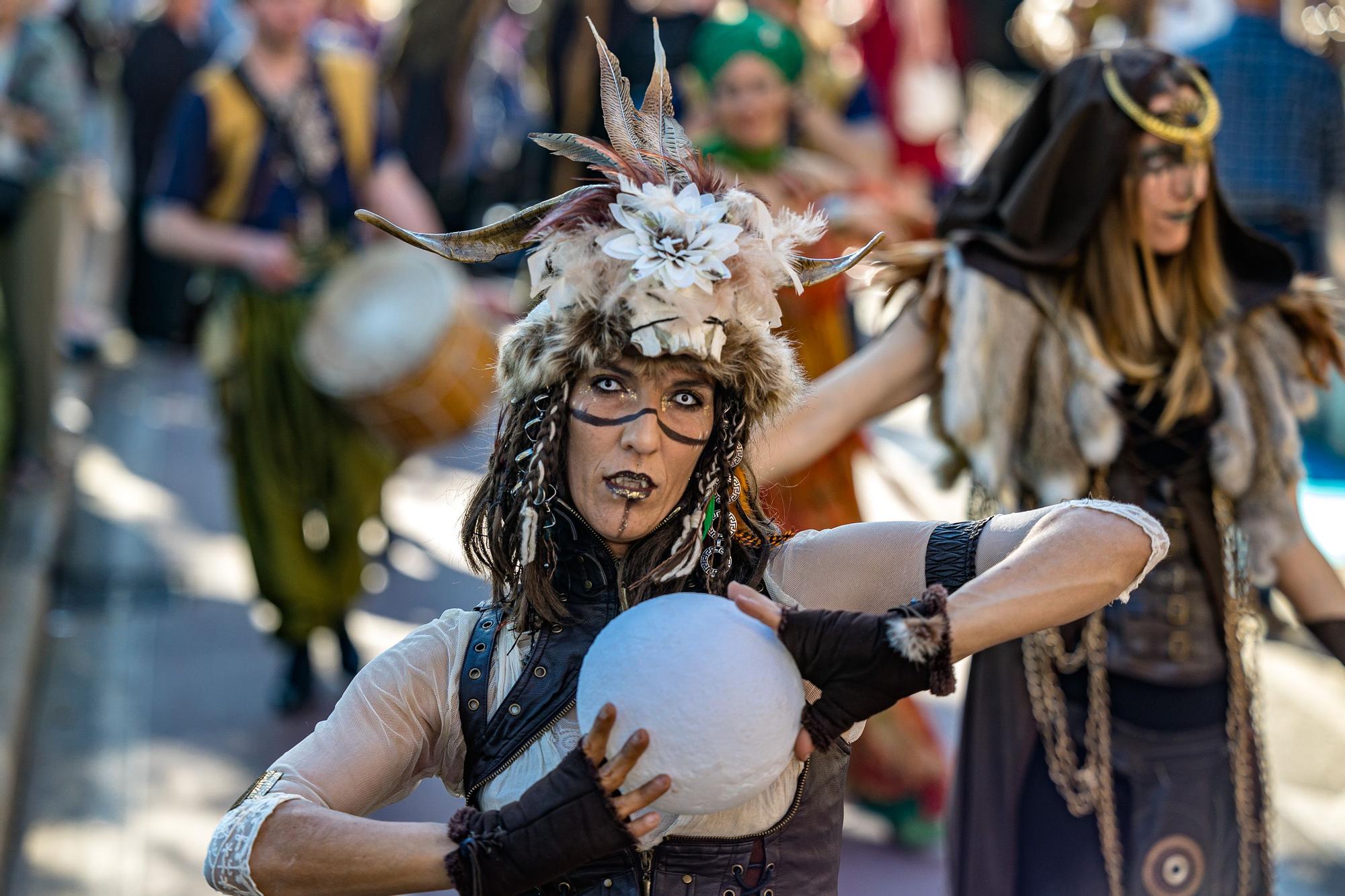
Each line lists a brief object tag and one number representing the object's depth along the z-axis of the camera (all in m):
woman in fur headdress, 3.94
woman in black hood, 6.62
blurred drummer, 10.86
